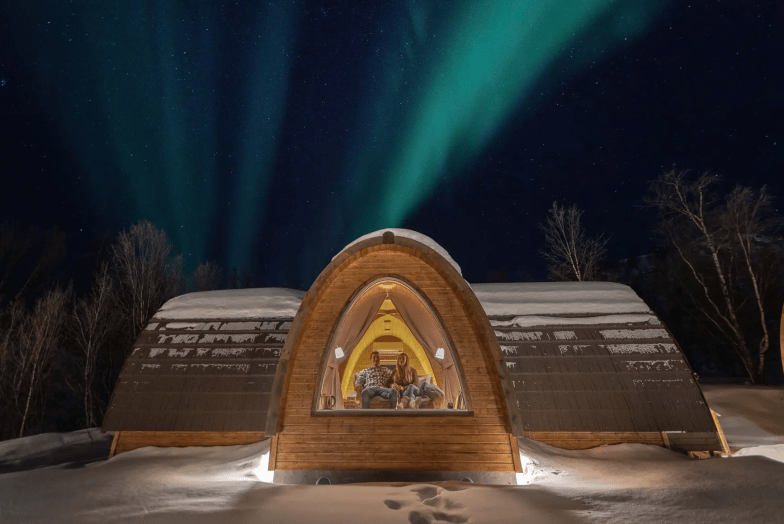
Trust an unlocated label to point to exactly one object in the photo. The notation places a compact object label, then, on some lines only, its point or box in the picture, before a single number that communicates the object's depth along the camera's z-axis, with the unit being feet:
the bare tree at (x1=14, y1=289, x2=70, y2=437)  45.93
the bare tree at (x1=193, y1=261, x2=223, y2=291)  82.89
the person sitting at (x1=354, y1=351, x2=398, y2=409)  32.30
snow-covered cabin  21.43
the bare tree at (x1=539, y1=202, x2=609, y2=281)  57.06
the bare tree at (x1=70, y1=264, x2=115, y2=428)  52.13
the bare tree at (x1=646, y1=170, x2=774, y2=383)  50.42
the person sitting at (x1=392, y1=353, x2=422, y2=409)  31.12
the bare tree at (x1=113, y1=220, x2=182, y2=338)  56.08
